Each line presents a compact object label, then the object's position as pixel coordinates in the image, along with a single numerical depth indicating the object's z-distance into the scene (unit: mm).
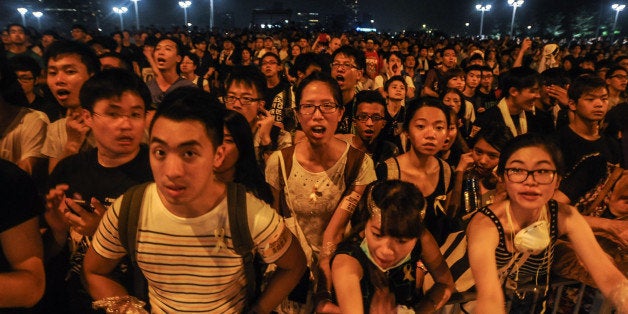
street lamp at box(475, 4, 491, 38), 40459
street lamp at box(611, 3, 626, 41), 34938
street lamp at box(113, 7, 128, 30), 34916
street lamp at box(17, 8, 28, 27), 26109
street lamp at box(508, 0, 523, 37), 27870
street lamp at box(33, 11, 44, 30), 28302
